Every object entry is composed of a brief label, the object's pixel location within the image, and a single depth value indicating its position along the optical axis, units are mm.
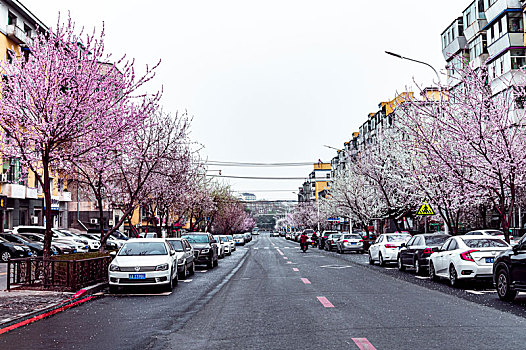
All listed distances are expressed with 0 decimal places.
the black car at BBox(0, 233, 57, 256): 32250
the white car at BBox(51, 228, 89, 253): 38375
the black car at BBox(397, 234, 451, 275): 21703
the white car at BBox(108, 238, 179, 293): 15938
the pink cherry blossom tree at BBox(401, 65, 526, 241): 21297
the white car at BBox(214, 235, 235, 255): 42562
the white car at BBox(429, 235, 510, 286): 16359
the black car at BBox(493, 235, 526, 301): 12609
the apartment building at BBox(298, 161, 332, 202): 168925
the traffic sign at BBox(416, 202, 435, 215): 29875
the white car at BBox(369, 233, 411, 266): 27578
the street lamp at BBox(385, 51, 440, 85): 25853
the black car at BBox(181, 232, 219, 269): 27047
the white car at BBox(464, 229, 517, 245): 25861
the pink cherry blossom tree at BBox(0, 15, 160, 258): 16500
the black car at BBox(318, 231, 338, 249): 54425
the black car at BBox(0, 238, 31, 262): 31252
